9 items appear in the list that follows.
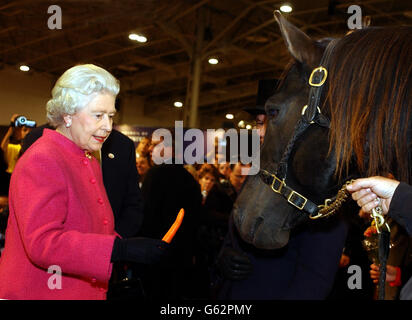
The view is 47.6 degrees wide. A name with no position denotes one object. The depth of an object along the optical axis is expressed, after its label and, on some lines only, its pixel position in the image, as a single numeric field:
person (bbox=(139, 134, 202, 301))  3.87
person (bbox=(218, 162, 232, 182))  6.68
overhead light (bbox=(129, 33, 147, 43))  12.12
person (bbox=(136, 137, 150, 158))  5.48
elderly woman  1.53
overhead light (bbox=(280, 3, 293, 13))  10.23
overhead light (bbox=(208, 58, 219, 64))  14.88
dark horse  1.49
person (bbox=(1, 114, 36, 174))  5.93
